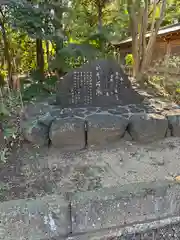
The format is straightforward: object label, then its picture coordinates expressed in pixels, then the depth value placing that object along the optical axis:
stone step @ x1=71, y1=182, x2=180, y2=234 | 1.43
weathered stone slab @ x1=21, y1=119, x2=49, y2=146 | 2.57
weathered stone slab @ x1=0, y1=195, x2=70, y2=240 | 1.32
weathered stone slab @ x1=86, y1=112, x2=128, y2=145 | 2.65
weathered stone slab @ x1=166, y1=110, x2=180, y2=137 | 2.85
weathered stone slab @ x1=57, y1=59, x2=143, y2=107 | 3.13
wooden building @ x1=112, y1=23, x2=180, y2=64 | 6.67
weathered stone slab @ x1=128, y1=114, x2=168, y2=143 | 2.72
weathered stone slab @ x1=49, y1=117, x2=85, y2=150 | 2.57
